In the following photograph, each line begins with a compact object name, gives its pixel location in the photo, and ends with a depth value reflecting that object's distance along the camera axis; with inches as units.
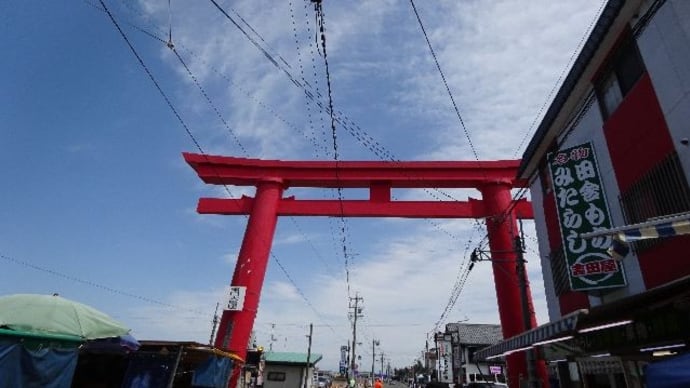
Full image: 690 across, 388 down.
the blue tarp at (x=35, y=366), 190.4
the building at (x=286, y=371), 1031.0
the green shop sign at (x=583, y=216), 286.0
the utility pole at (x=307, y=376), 1033.6
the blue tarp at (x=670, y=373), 112.0
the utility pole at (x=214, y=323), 1308.1
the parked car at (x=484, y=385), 652.8
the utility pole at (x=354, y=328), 1290.6
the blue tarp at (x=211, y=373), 359.3
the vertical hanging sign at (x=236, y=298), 469.1
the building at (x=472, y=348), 1289.4
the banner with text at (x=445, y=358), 1665.8
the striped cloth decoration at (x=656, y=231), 149.2
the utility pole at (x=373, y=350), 2222.7
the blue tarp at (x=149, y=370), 298.5
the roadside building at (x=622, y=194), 220.4
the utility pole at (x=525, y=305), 346.6
